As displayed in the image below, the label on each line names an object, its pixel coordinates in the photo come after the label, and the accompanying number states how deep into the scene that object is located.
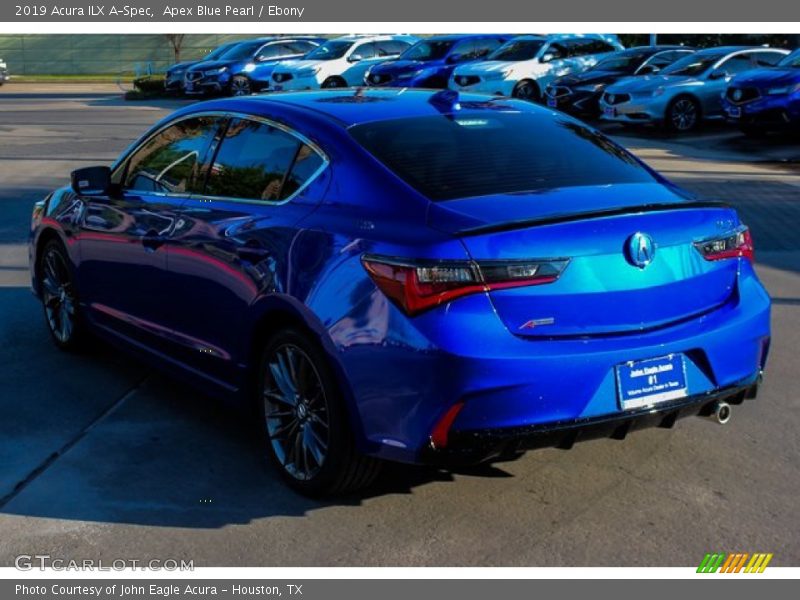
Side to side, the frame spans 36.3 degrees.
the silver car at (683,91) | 22.22
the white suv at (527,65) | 26.89
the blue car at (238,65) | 33.75
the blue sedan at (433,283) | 4.43
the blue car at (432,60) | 28.91
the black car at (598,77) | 25.00
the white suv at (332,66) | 31.70
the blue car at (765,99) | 19.31
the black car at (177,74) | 36.81
